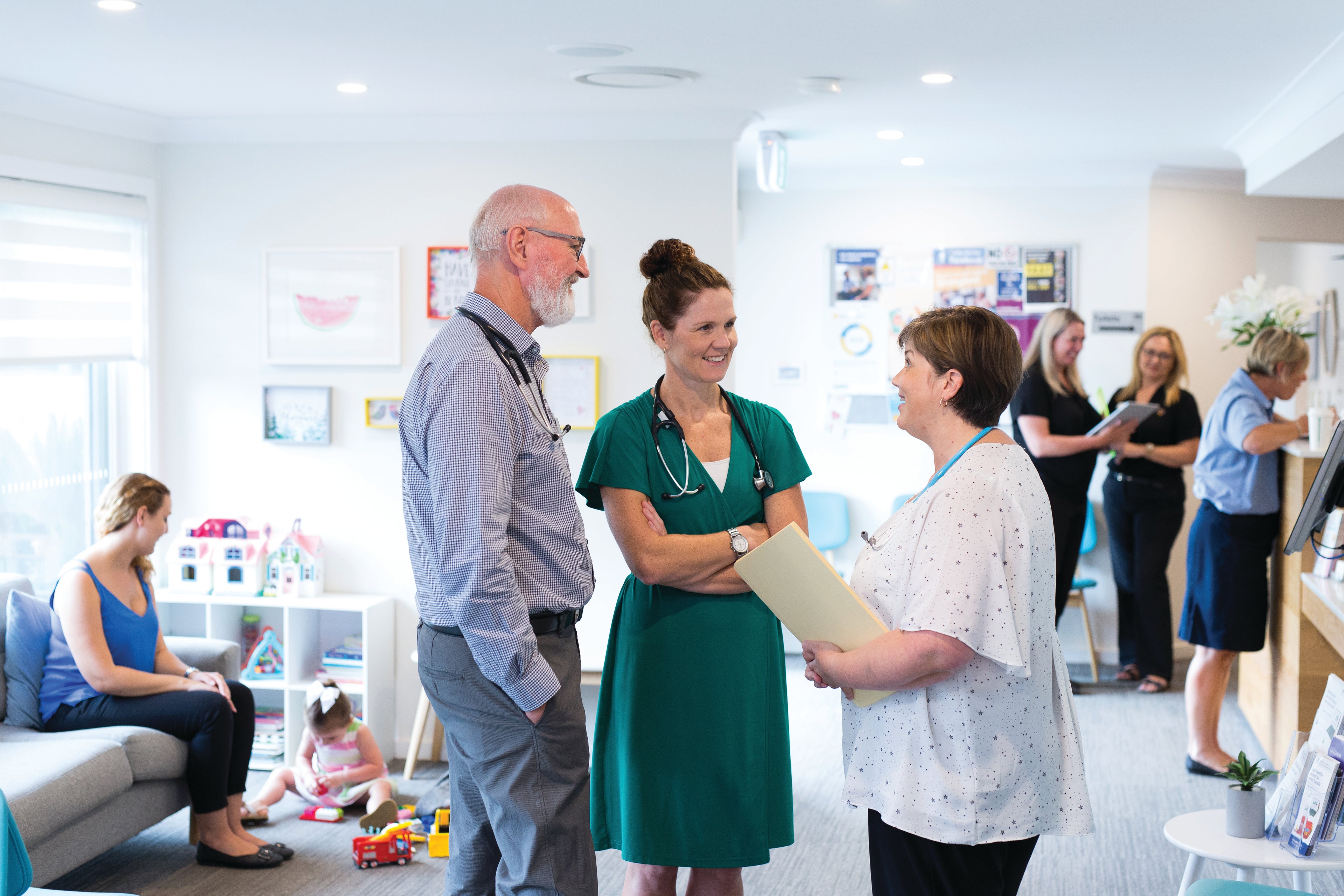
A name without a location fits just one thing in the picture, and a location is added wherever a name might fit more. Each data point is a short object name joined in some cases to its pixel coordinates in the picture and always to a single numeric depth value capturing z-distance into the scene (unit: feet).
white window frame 14.76
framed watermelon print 14.55
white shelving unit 14.17
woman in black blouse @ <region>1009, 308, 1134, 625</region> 15.94
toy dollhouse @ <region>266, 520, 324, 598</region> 14.35
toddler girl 12.67
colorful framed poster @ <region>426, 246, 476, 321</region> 14.38
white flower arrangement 14.65
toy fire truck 11.23
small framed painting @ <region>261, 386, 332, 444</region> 14.76
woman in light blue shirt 13.03
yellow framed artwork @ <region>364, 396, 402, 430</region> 14.62
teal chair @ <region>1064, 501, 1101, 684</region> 17.97
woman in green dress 7.18
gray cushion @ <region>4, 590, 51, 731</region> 11.39
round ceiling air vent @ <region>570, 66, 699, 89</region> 11.63
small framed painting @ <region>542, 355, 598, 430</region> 14.28
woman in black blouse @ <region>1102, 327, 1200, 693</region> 16.98
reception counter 12.69
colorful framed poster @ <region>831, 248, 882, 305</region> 19.85
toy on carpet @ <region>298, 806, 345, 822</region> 12.42
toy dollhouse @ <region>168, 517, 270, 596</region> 14.30
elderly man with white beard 5.95
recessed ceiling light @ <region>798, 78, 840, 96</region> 12.12
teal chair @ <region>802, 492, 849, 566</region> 19.45
